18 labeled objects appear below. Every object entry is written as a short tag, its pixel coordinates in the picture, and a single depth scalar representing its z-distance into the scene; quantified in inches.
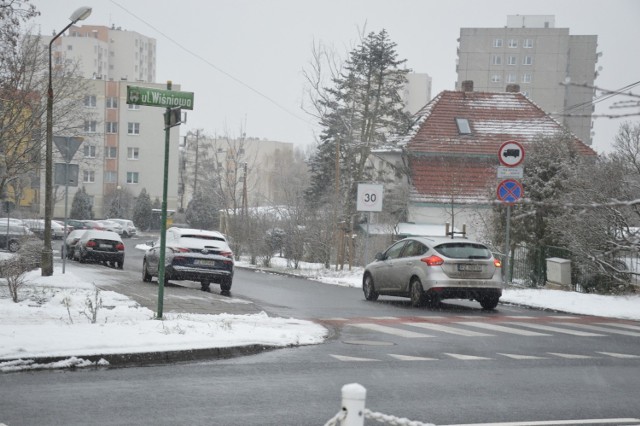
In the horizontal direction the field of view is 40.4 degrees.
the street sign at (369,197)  1230.9
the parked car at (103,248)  1480.1
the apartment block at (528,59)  4269.2
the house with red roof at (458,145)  1887.3
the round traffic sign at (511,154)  861.1
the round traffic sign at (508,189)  817.5
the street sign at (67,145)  808.3
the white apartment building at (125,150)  3708.2
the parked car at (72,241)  1667.1
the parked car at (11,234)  1608.9
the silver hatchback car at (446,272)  721.6
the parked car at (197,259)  904.3
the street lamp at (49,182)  795.4
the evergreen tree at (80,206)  3454.7
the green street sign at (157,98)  473.7
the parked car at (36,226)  1506.9
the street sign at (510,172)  850.1
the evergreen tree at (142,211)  3585.1
